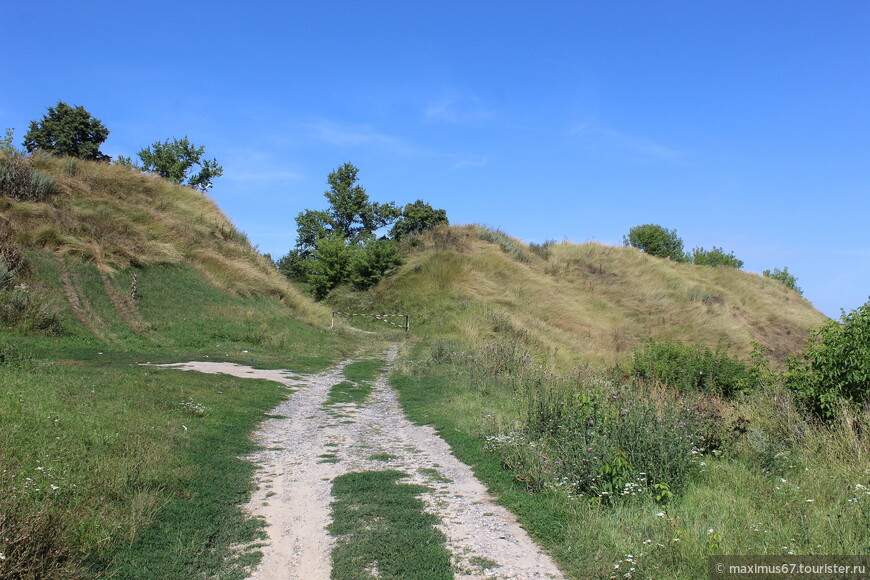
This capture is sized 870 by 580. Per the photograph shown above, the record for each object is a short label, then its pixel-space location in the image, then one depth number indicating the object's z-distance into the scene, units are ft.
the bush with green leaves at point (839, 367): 23.58
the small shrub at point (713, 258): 253.24
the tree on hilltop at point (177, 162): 167.53
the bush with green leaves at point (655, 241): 237.45
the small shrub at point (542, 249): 164.96
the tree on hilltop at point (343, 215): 204.64
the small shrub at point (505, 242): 156.25
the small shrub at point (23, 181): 77.41
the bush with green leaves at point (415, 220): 226.38
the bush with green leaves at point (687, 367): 42.04
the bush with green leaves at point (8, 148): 86.67
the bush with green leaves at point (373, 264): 146.01
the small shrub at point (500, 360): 50.96
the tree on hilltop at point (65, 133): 154.92
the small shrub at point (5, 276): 57.67
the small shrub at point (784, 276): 249.14
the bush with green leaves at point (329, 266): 154.40
